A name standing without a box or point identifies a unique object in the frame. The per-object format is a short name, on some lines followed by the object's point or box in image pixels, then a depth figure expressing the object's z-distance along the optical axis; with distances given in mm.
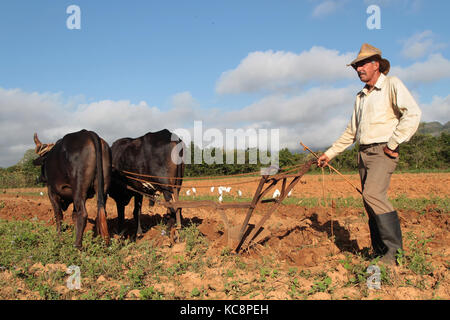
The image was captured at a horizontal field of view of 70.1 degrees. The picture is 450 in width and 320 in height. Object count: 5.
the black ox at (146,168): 6363
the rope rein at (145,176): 6020
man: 3586
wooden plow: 4379
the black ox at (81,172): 5125
